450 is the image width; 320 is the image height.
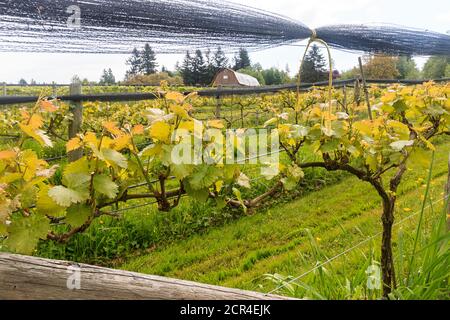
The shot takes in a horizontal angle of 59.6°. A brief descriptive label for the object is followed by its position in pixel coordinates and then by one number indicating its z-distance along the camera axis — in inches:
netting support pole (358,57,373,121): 136.9
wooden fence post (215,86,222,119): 180.4
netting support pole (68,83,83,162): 123.9
